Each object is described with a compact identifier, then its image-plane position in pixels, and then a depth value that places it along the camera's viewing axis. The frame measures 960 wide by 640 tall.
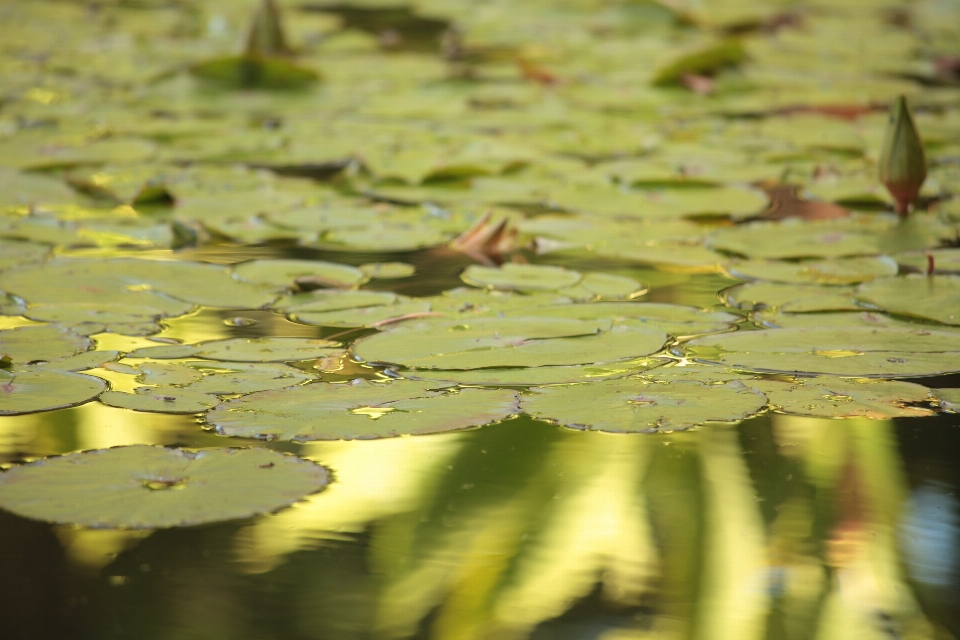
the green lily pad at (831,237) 8.34
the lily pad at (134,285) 8.13
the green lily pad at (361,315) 8.06
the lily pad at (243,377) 7.86
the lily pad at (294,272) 8.21
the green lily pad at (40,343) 7.93
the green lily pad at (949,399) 7.83
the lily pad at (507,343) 7.92
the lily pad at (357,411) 7.77
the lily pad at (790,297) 8.10
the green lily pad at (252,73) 10.29
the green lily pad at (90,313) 8.05
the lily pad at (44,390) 7.82
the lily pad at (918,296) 8.06
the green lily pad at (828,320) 8.03
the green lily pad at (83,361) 7.91
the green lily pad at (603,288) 8.16
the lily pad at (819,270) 8.22
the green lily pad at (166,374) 7.88
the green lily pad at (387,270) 8.26
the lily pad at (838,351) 7.90
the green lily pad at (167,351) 7.95
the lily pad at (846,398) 7.81
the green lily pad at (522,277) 8.20
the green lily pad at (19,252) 8.28
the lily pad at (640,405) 7.79
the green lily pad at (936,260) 8.23
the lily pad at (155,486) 7.63
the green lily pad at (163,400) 7.81
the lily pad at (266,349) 7.95
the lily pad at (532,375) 7.88
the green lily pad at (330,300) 8.12
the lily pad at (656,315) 8.04
